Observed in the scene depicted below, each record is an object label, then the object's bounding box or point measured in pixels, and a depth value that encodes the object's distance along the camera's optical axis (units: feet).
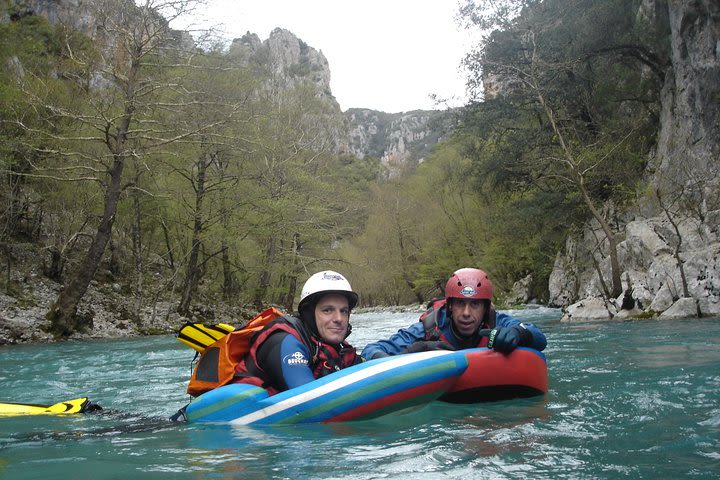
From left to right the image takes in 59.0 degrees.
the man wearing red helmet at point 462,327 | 15.92
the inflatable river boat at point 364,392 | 12.95
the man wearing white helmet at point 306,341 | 13.34
